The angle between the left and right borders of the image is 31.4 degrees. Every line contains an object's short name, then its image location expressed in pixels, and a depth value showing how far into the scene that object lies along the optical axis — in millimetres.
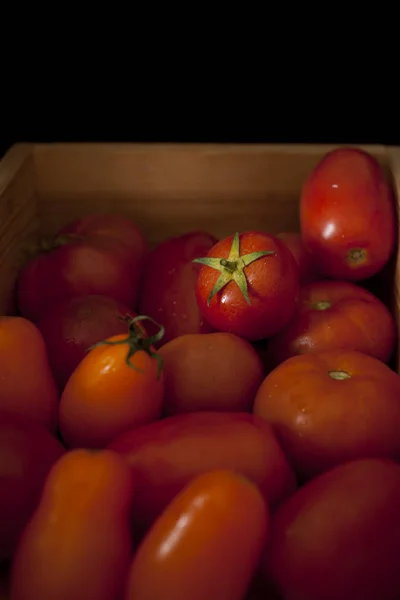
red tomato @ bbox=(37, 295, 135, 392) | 583
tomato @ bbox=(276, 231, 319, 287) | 691
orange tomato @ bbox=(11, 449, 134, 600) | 375
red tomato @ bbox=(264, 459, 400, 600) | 389
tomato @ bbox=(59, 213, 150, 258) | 729
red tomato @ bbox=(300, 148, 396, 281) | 637
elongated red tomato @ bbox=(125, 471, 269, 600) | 362
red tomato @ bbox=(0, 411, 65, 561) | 427
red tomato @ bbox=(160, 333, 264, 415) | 533
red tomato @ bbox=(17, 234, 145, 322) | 672
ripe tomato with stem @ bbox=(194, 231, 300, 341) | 556
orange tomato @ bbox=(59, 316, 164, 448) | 478
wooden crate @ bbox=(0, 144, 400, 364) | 763
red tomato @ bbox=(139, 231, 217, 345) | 641
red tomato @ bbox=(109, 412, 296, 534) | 438
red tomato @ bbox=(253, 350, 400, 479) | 479
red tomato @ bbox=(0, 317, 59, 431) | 511
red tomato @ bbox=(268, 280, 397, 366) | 594
